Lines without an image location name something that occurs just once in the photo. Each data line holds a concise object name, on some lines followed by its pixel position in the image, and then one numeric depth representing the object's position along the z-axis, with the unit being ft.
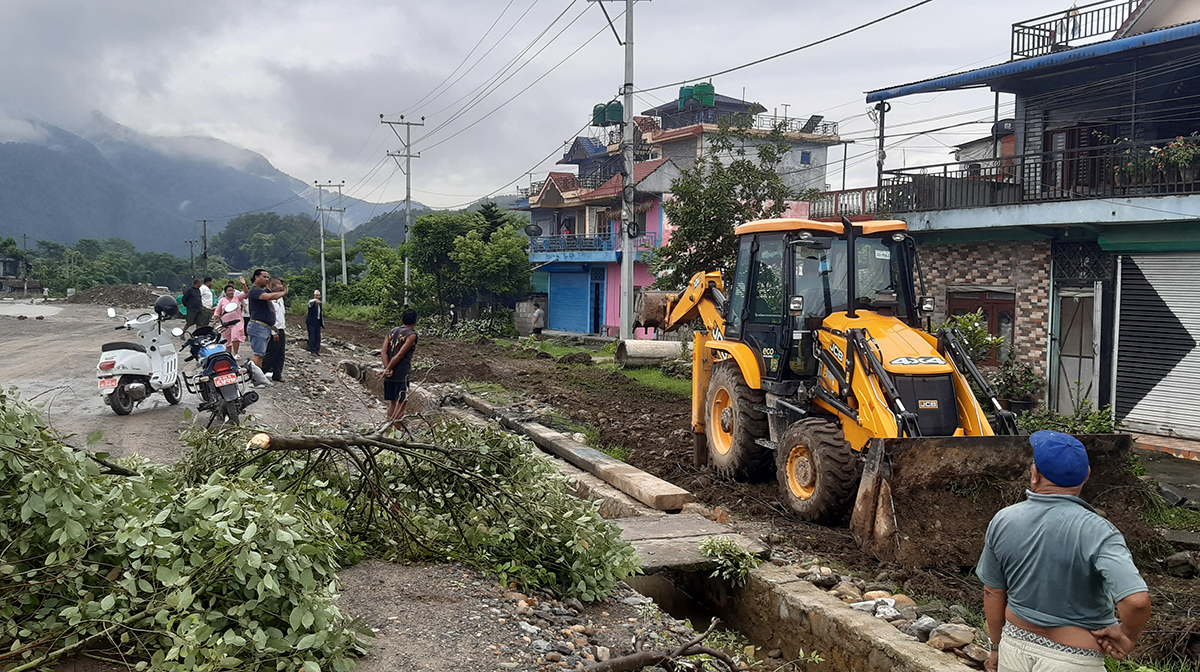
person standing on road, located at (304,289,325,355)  68.19
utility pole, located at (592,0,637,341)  68.74
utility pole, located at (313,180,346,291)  196.80
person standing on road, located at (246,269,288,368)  46.32
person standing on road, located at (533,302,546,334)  119.14
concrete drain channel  17.26
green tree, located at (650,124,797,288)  51.42
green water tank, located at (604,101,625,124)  144.87
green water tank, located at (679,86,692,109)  140.67
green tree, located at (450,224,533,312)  114.01
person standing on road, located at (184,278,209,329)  48.17
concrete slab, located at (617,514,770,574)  21.86
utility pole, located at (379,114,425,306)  153.58
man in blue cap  10.66
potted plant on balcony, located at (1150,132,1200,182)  40.32
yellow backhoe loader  22.06
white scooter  35.01
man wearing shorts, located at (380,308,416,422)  33.86
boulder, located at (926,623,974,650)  16.46
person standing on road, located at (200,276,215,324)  71.64
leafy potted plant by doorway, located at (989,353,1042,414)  43.45
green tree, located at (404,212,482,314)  117.39
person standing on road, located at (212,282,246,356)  44.34
